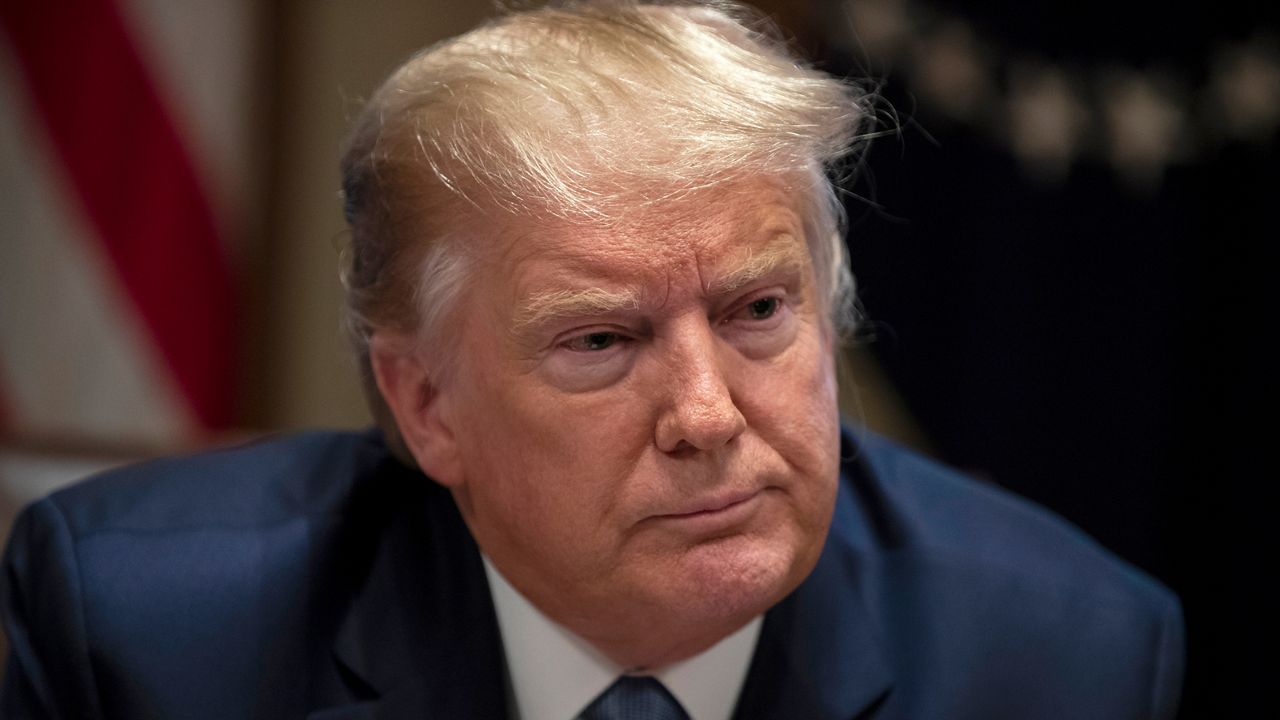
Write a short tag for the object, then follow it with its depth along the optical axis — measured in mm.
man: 1839
